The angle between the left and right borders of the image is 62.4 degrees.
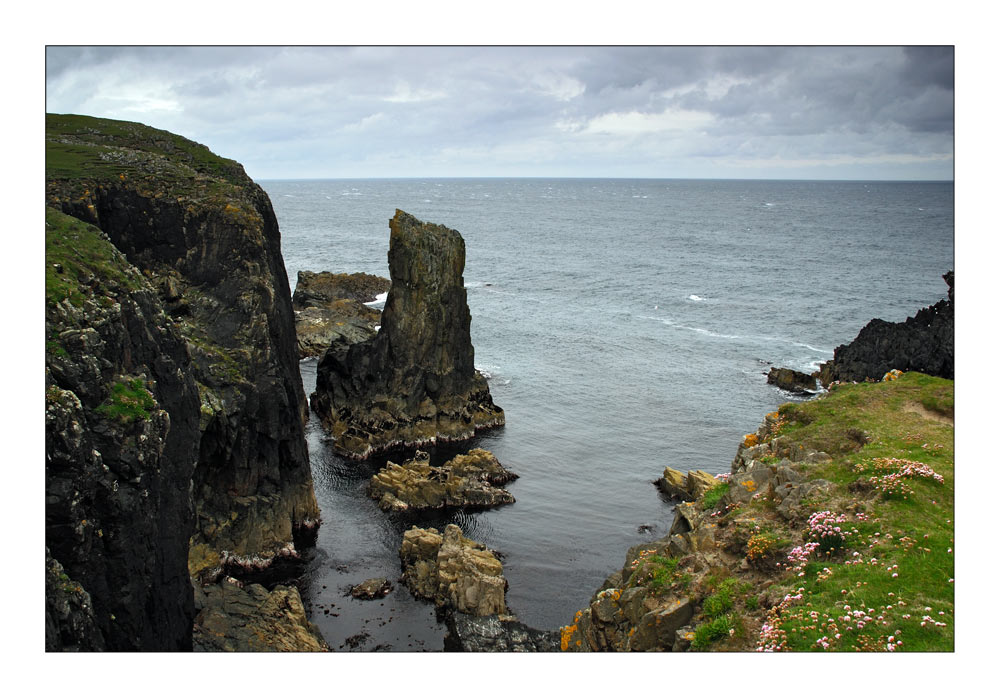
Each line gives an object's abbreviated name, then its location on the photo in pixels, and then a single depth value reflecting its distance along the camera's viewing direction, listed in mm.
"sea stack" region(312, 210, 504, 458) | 69000
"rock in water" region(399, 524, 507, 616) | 42312
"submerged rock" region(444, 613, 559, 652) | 38844
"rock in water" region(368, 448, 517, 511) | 55594
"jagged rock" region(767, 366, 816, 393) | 81562
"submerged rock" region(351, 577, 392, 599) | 43562
